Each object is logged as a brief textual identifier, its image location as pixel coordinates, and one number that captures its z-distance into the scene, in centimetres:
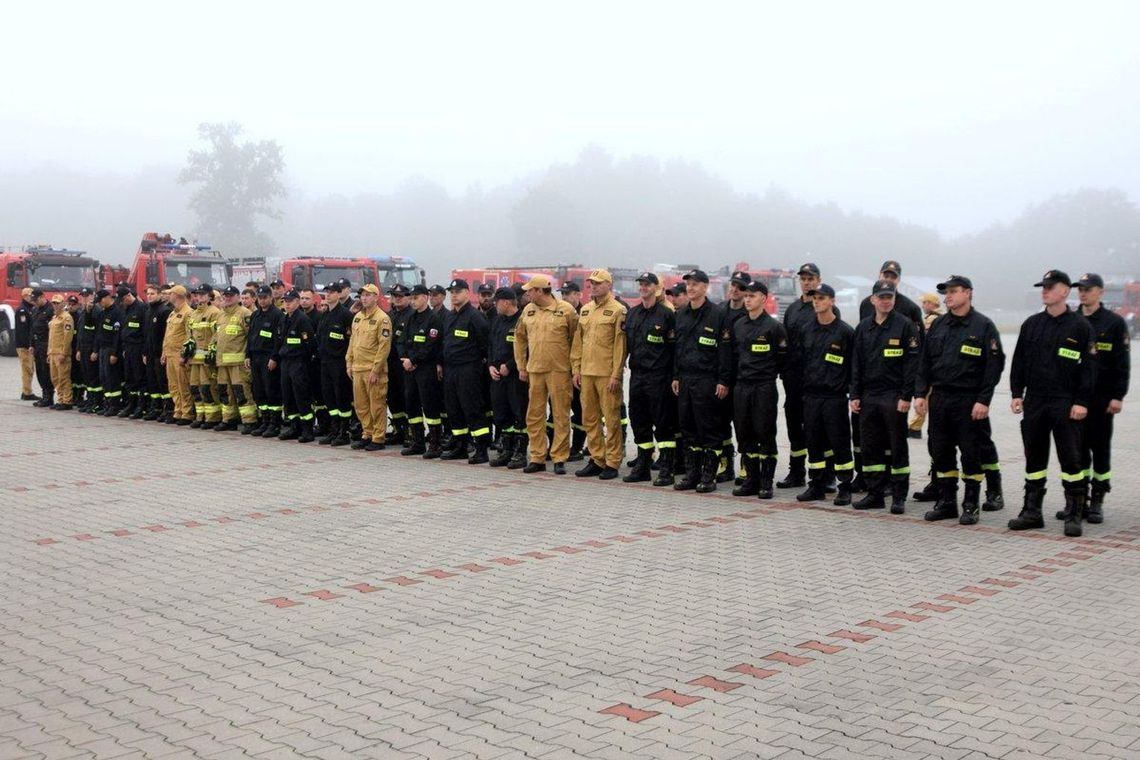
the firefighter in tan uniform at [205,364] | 1523
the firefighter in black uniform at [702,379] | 1034
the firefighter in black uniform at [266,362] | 1431
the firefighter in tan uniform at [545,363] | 1149
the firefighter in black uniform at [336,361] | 1357
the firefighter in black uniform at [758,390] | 997
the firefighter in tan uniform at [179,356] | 1586
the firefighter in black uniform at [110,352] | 1722
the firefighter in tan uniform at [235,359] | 1480
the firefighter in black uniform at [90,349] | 1775
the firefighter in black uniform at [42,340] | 1914
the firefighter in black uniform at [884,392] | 918
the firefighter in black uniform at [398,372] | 1303
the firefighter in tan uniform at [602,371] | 1111
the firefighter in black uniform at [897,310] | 993
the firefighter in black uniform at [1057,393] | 820
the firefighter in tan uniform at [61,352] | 1862
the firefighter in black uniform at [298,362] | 1389
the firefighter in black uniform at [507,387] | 1203
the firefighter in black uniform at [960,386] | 864
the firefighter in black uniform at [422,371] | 1255
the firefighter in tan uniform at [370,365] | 1293
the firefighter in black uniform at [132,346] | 1684
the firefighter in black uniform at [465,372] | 1225
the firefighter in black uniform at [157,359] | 1644
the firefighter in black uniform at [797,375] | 1026
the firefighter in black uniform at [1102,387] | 847
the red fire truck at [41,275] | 2994
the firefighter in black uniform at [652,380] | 1085
